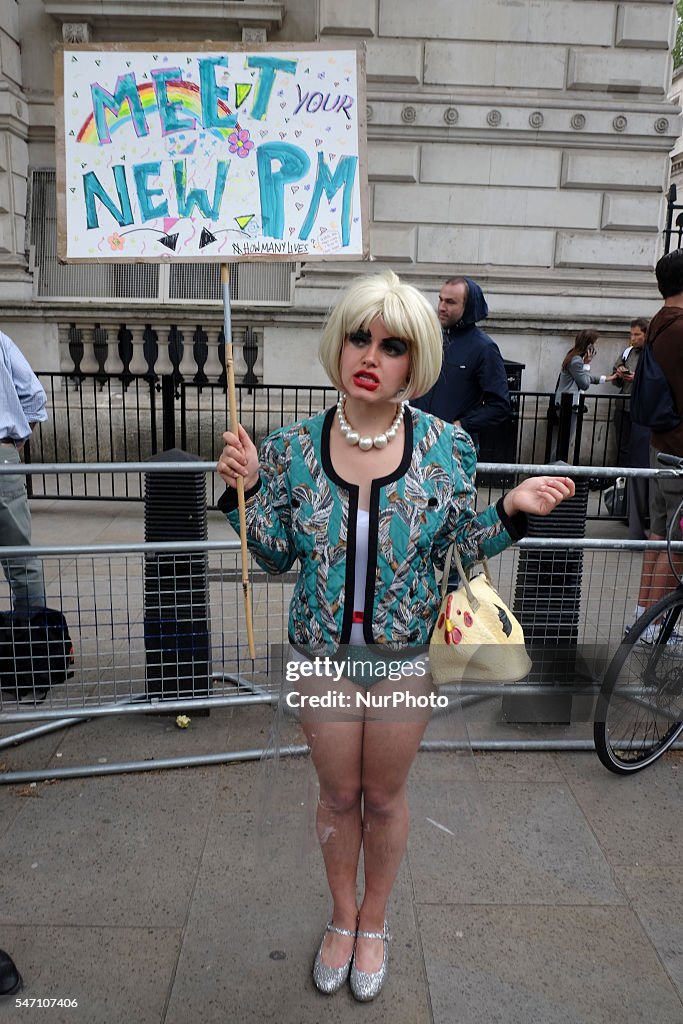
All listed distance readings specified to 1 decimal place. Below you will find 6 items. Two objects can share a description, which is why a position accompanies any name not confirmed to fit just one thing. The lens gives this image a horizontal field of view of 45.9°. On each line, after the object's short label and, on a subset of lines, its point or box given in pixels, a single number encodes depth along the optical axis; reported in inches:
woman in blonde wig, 83.4
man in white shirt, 173.9
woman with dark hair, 390.6
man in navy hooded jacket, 193.6
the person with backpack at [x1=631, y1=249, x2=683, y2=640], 173.0
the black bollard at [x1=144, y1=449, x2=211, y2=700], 150.1
